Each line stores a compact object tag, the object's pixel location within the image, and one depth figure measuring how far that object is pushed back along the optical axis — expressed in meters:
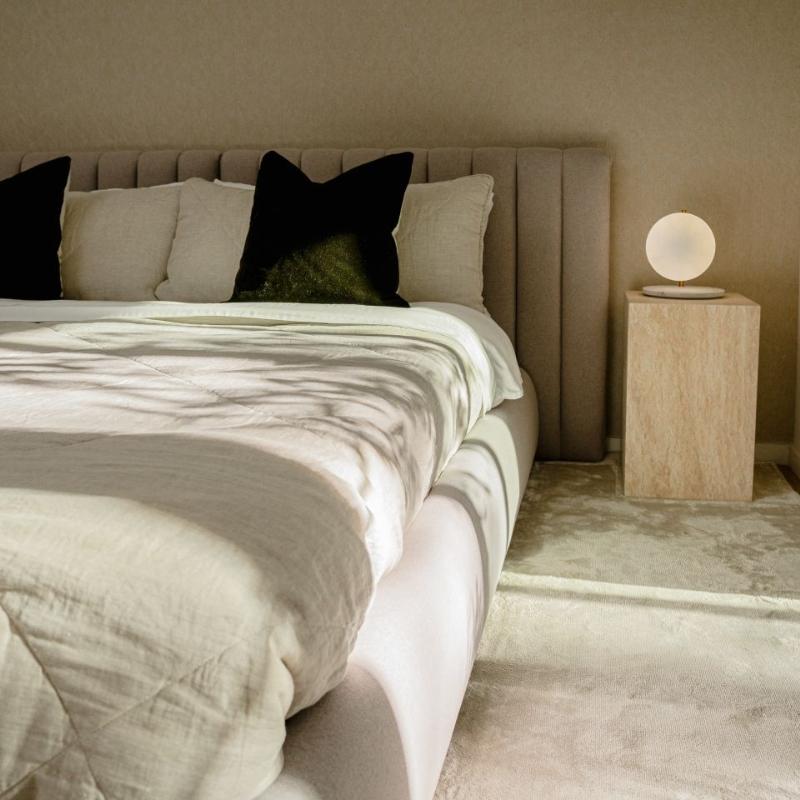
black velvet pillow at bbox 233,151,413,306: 2.64
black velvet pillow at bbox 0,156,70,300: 2.90
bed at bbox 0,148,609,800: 1.03
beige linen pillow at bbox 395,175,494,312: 2.91
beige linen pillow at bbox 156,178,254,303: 2.91
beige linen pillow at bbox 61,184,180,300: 3.00
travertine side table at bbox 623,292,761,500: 2.71
